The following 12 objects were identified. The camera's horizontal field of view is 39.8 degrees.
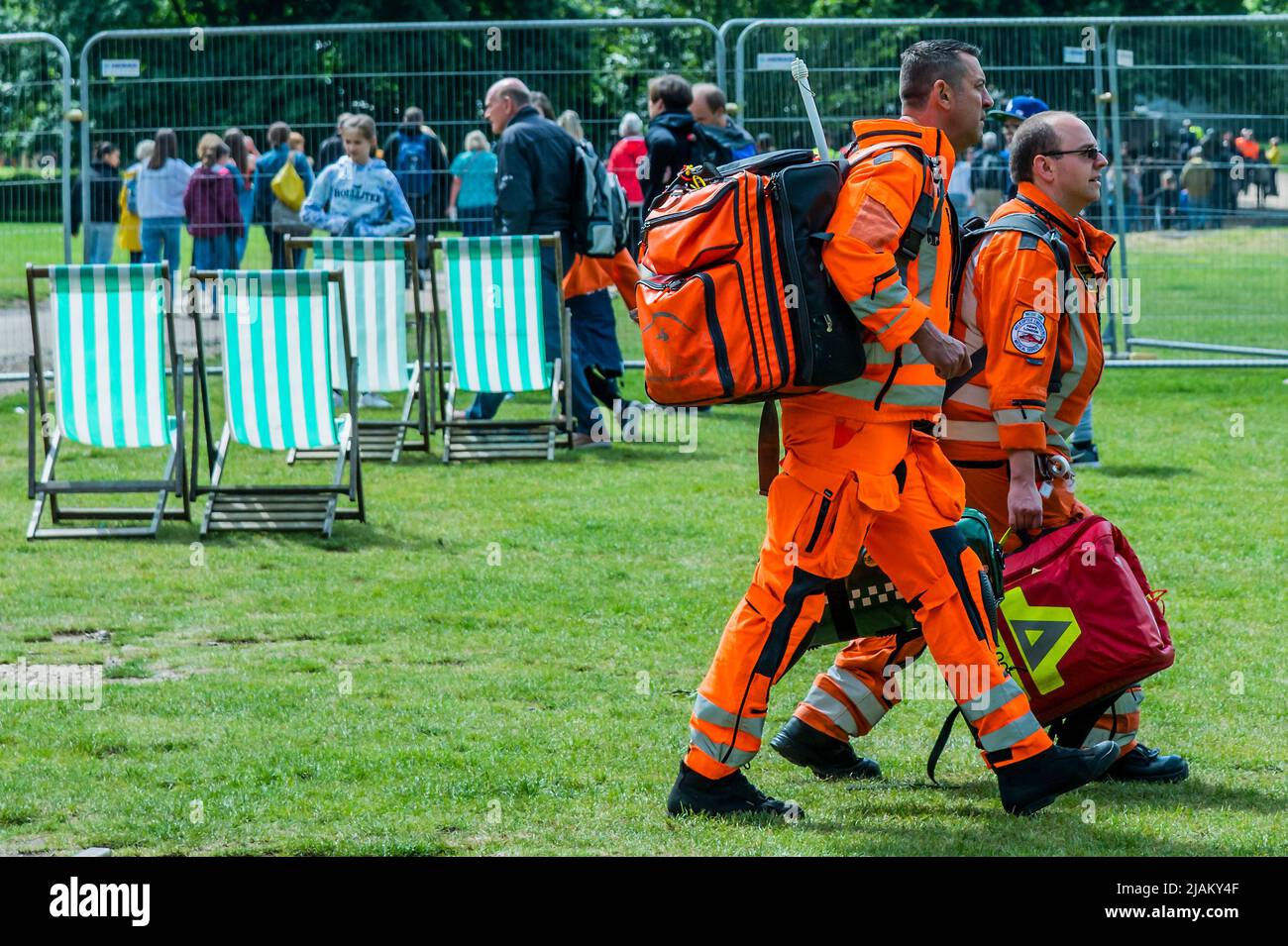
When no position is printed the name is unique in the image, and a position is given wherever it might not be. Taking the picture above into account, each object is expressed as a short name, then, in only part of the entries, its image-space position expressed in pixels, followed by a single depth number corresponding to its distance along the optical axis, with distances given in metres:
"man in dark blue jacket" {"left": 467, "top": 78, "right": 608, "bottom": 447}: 11.31
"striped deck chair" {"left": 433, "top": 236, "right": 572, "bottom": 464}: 10.94
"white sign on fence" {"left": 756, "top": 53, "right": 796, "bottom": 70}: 13.52
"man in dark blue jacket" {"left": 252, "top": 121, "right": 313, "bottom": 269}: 13.87
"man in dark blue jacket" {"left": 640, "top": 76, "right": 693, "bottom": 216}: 11.77
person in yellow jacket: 14.95
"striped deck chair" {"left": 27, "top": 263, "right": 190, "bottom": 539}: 9.01
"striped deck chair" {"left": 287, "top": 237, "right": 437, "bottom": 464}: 11.10
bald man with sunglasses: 5.08
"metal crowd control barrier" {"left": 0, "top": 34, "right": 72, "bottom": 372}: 13.61
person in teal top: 13.53
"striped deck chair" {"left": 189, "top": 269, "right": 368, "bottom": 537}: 9.16
